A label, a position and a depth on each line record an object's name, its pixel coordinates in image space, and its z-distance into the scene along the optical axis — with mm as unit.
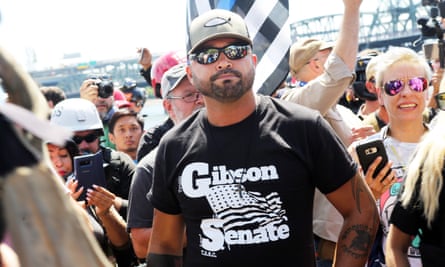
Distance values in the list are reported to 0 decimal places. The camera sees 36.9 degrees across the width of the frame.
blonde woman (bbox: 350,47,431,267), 3105
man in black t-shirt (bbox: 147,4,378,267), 2512
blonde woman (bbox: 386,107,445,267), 2318
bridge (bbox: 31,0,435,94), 80219
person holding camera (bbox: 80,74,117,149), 6680
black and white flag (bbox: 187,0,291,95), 3822
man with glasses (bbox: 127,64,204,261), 3145
